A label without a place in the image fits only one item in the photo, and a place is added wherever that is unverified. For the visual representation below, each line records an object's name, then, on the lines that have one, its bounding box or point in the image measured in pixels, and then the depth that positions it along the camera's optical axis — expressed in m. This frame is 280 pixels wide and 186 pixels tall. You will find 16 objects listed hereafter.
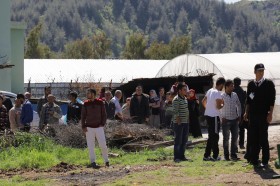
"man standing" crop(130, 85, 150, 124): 21.06
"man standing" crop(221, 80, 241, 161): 15.47
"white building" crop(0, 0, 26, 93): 35.91
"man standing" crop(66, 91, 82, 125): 18.80
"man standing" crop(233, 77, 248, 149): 17.62
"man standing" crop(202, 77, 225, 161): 15.30
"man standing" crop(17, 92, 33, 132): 18.41
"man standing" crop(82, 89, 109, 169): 14.91
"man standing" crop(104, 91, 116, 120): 20.50
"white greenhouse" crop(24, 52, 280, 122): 35.34
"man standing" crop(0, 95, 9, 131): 18.34
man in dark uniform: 12.97
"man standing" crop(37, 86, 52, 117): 20.19
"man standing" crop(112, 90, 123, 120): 20.56
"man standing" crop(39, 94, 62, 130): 18.72
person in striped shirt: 15.44
